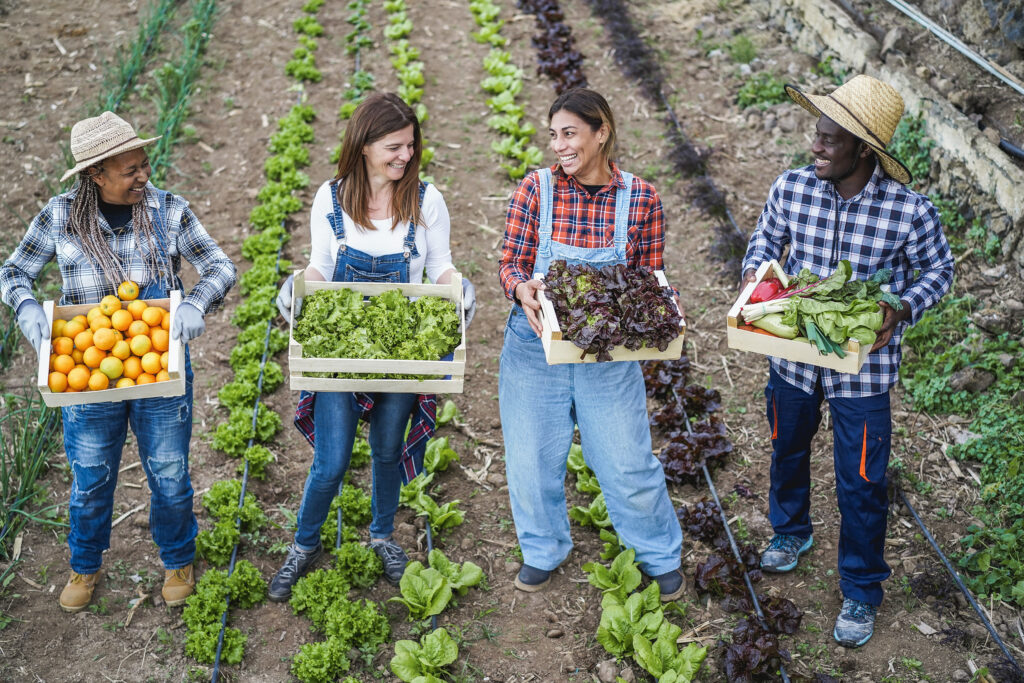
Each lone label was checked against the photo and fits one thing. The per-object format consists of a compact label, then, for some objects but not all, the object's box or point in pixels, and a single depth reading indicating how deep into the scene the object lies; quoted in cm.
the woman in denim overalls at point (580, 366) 383
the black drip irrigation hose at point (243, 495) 404
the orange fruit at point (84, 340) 367
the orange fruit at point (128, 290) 377
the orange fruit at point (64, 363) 361
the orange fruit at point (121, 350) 364
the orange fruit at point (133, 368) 367
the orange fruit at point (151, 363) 366
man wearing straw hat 379
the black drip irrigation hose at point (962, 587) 403
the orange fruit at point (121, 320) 367
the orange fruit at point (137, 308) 376
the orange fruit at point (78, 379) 359
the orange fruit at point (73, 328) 369
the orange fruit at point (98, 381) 361
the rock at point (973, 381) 543
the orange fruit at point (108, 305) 371
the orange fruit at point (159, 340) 374
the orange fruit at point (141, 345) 366
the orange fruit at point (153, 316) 373
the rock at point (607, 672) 408
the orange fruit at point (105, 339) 361
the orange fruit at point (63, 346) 365
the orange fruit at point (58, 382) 356
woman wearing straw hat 373
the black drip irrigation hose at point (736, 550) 415
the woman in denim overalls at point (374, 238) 379
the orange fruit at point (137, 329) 369
